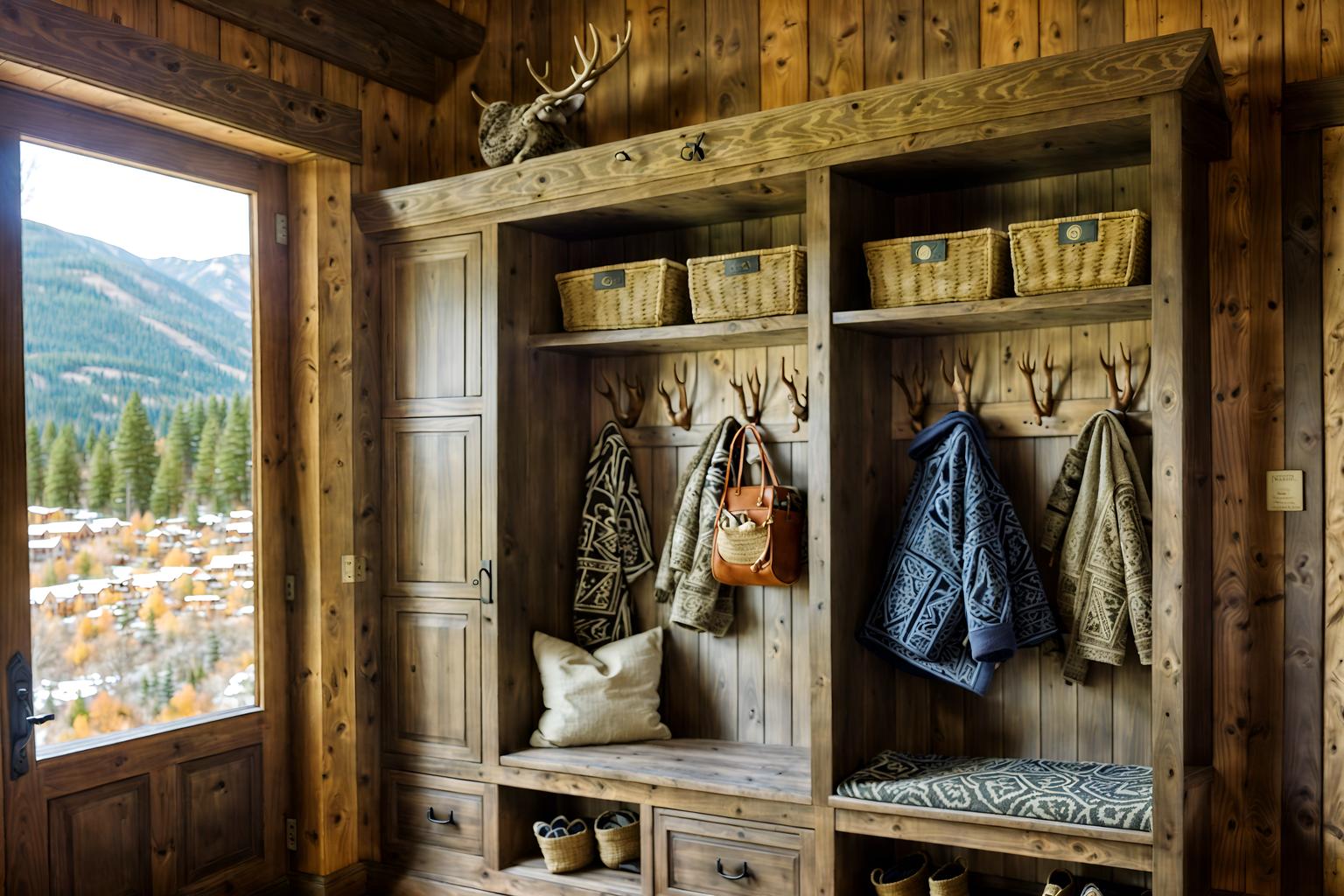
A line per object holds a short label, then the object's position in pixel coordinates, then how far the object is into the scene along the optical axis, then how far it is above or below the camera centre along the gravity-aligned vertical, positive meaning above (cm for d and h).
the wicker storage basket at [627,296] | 340 +43
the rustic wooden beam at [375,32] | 349 +136
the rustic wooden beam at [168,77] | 288 +104
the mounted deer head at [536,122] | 357 +102
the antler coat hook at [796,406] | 346 +8
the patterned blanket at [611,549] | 376 -39
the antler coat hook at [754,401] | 358 +10
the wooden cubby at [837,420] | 263 +4
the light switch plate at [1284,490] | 283 -16
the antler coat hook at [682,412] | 370 +7
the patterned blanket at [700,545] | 351 -35
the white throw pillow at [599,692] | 353 -82
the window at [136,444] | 312 -1
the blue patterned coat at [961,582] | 292 -41
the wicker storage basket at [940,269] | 287 +43
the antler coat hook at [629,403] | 380 +11
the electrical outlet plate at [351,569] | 371 -44
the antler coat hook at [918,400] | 332 +9
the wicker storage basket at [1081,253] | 268 +43
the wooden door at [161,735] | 301 -88
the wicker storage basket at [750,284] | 316 +43
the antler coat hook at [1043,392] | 312 +11
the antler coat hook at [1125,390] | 300 +11
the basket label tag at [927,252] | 291 +47
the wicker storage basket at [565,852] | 346 -130
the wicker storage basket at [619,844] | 345 -127
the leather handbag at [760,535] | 331 -31
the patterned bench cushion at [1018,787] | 264 -90
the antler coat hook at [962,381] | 321 +14
